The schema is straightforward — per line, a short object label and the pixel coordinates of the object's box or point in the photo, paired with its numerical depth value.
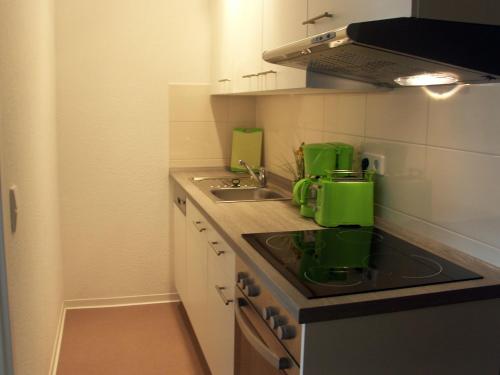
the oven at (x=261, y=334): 1.30
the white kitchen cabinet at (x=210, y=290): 1.94
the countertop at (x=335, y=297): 1.23
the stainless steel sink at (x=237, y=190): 2.78
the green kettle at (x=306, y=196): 2.04
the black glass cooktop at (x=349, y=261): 1.36
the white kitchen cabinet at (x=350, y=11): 1.28
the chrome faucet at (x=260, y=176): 2.93
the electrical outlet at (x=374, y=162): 1.98
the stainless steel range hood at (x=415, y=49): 1.27
